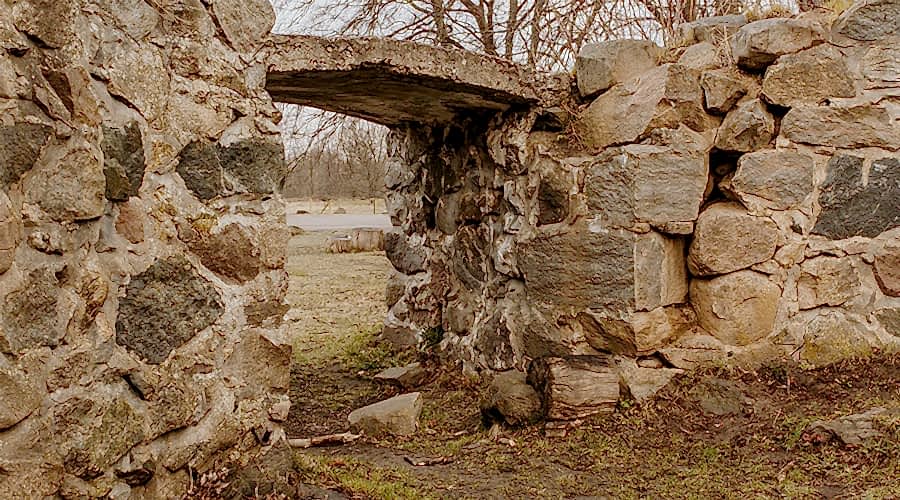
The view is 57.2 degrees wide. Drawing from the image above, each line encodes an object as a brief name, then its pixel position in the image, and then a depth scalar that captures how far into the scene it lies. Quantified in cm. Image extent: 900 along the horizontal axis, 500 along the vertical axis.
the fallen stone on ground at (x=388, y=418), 381
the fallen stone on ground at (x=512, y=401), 359
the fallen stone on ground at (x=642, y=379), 365
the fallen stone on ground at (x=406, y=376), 470
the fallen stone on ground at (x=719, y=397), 347
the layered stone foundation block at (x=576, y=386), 353
